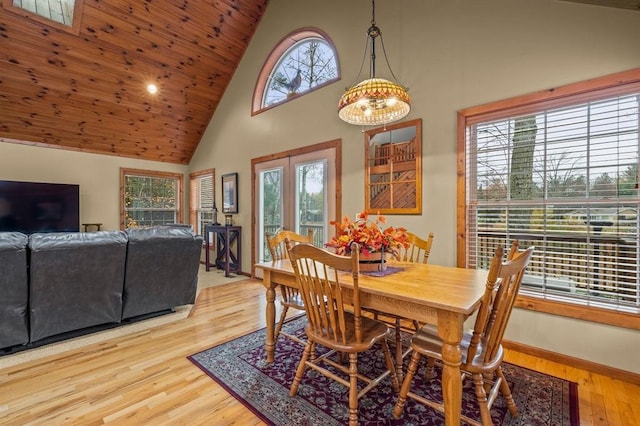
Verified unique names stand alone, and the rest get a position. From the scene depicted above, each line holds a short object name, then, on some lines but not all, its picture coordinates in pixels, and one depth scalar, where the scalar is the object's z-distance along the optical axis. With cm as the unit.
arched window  400
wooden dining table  134
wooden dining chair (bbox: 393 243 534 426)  128
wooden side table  513
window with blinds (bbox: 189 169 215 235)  611
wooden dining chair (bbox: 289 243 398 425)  152
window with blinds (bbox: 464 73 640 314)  205
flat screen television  454
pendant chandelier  204
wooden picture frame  533
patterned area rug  164
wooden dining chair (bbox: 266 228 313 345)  234
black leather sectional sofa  229
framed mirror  302
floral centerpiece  194
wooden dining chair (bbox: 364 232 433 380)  197
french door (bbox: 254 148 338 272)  386
